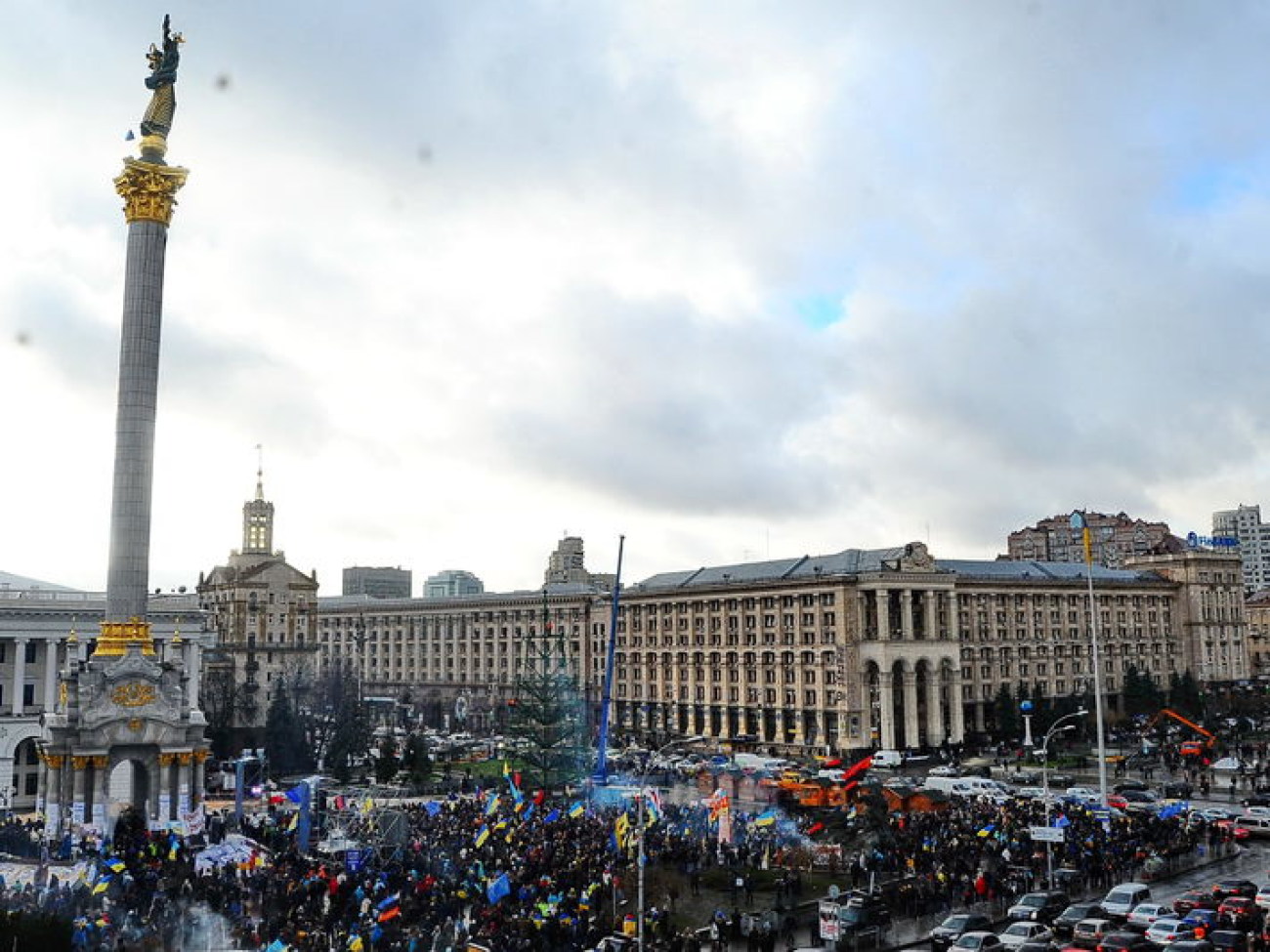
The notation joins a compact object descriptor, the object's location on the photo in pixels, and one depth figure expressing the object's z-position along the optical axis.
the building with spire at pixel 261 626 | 109.38
